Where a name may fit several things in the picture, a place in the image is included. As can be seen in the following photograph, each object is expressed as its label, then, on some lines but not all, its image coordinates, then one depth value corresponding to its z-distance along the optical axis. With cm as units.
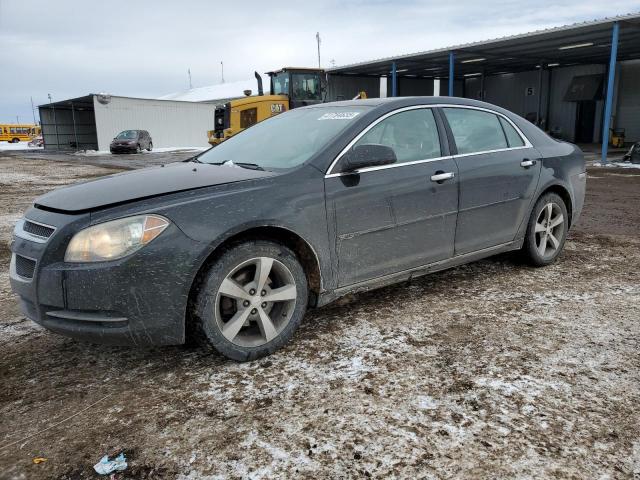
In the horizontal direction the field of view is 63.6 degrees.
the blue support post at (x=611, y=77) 1514
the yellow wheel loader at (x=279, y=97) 1567
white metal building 3472
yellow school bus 5591
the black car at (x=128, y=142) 3102
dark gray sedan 257
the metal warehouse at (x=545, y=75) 2017
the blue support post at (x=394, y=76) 2350
